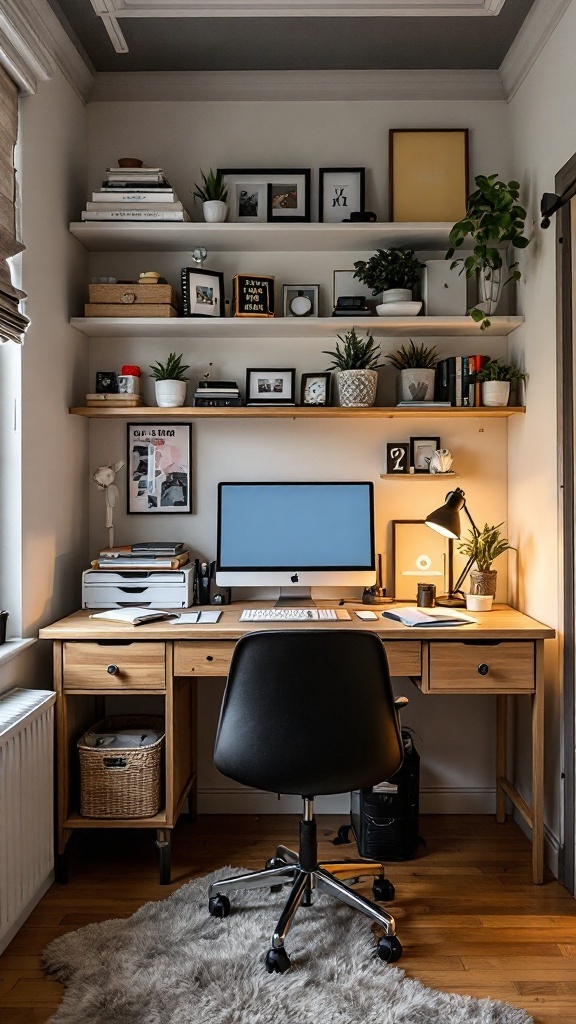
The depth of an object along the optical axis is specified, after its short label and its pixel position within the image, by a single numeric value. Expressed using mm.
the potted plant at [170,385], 2868
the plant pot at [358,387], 2818
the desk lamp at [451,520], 2752
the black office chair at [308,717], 1932
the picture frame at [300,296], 3027
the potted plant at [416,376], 2885
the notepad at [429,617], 2508
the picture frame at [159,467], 3066
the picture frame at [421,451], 3037
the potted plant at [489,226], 2701
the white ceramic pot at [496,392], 2801
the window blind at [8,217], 2191
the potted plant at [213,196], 2848
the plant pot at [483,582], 2801
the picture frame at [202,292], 2877
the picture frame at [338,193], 3027
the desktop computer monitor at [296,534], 2832
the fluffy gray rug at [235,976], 1798
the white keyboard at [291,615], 2551
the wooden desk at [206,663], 2436
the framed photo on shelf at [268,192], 3027
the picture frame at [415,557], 3014
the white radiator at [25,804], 1992
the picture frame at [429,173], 3021
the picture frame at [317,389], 2963
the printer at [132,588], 2736
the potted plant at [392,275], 2871
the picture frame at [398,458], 3012
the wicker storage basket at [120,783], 2447
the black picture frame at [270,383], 3010
